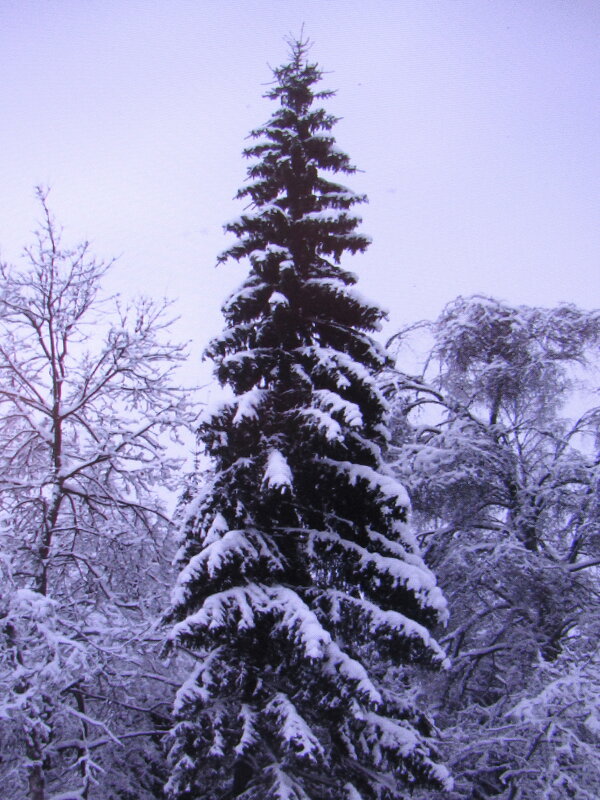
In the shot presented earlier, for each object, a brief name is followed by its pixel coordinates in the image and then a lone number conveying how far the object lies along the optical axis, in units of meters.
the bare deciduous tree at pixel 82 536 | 7.31
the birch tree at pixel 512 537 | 7.57
